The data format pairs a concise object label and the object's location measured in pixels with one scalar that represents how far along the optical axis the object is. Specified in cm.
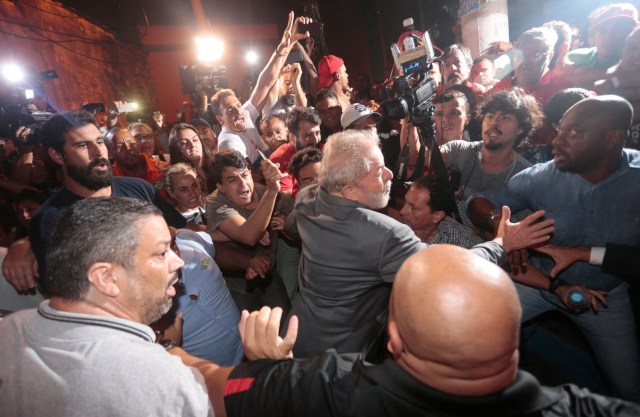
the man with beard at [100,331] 97
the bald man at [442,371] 84
